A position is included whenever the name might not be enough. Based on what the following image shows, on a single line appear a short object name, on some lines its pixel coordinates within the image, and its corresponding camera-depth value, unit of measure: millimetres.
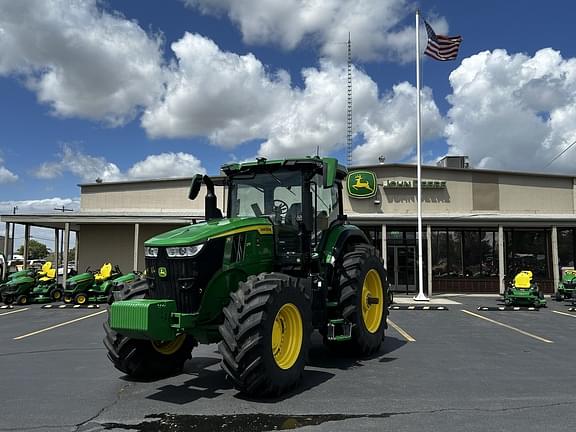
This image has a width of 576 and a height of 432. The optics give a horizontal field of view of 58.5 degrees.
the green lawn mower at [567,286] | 19705
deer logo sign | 23906
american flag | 19531
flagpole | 19661
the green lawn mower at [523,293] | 17531
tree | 101900
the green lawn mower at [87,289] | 18812
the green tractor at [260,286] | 5477
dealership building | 23500
